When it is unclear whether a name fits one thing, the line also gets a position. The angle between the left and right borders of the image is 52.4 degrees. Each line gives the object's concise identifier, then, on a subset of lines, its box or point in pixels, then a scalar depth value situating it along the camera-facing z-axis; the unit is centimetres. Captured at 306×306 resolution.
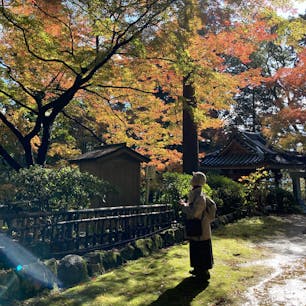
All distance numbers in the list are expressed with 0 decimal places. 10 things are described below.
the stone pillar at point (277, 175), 1855
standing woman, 527
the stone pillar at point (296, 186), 1817
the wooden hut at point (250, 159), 1695
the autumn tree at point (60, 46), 869
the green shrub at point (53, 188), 692
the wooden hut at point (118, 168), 1128
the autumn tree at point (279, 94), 1023
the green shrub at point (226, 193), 1153
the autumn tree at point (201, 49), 968
